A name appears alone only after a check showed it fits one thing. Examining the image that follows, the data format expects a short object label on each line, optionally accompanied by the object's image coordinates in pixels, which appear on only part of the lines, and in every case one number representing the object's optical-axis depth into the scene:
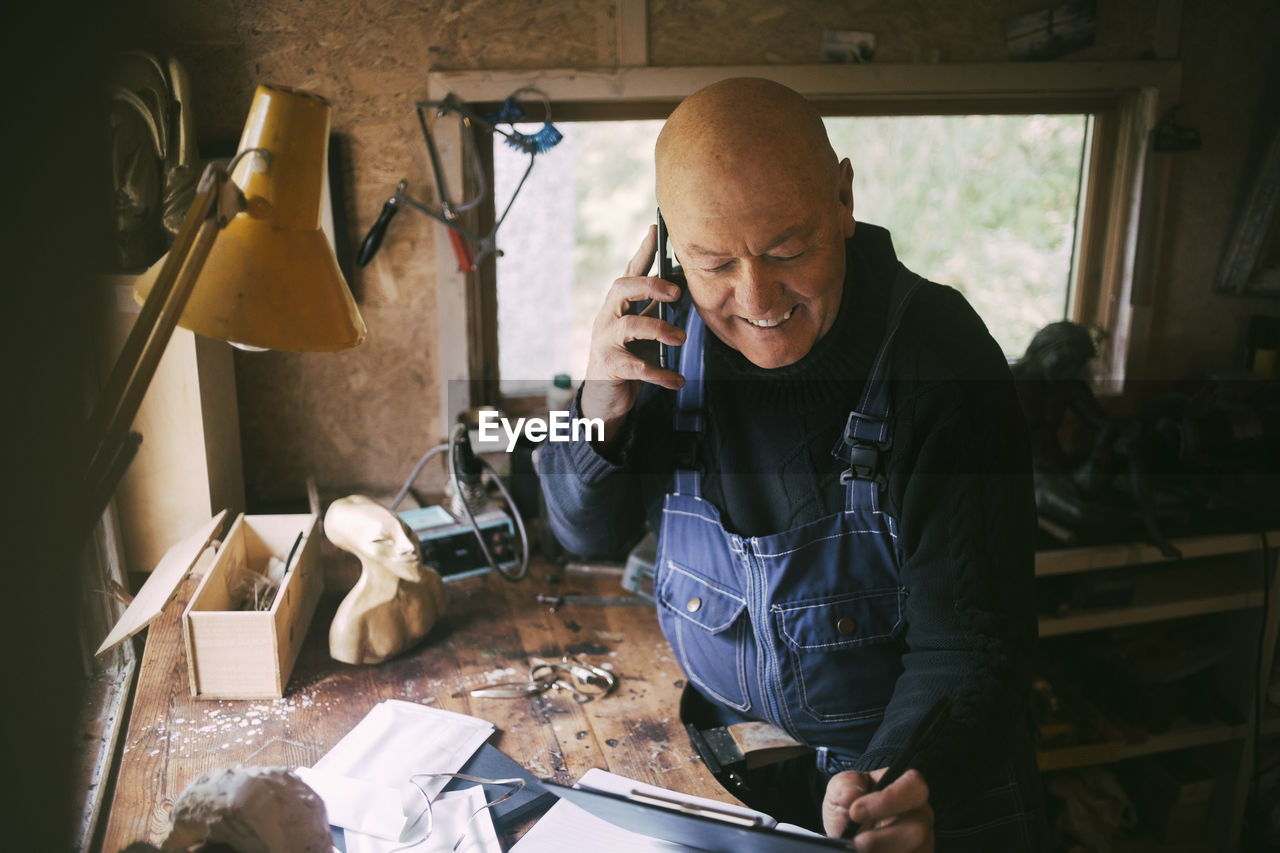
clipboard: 0.80
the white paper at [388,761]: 1.09
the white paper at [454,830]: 1.05
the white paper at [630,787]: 1.08
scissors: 1.40
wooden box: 1.32
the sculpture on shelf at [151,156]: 1.43
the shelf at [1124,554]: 1.92
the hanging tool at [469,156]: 1.90
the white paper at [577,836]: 1.04
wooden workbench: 1.19
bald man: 1.08
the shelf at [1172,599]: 2.02
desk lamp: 0.82
